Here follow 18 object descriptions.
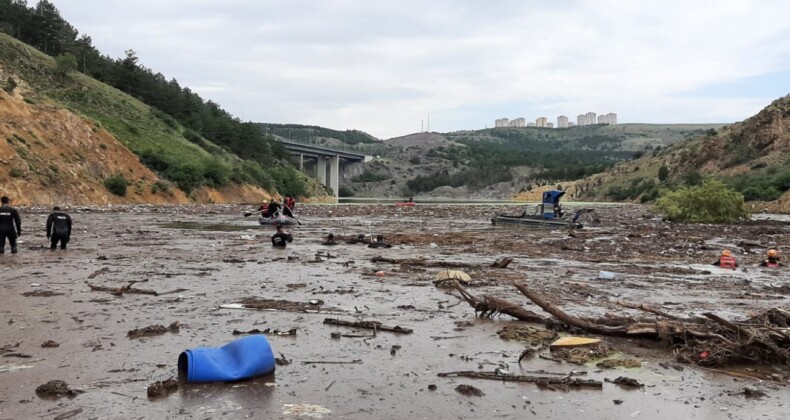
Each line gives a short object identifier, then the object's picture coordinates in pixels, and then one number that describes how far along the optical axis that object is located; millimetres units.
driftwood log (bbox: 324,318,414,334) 8055
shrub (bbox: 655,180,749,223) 33156
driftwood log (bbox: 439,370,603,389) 5867
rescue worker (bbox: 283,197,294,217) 30839
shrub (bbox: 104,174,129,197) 50969
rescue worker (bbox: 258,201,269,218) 30328
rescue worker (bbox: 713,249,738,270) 15367
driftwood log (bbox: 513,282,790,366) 6578
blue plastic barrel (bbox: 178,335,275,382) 5703
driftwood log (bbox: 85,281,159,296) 10130
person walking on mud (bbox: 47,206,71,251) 16500
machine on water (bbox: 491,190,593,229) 30812
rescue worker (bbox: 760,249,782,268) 15578
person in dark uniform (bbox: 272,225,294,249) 19219
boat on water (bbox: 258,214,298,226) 29336
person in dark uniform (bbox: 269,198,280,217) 29989
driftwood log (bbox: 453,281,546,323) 8586
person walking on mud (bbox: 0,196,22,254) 15406
